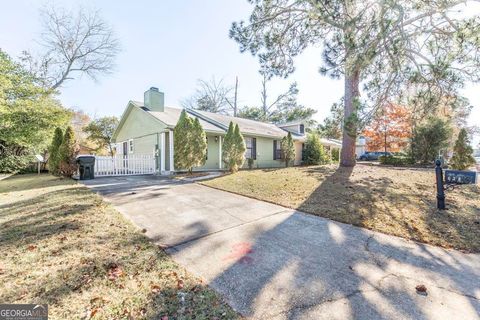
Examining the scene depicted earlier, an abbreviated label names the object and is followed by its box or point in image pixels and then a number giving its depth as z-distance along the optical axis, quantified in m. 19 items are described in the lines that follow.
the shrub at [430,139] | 15.63
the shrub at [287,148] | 16.66
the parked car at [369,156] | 34.03
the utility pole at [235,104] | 31.71
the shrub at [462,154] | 11.25
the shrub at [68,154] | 9.45
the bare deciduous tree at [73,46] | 20.22
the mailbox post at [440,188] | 5.21
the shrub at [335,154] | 23.72
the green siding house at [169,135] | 12.66
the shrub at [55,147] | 9.92
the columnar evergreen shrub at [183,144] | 10.91
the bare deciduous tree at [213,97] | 31.91
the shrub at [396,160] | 17.02
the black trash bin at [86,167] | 9.92
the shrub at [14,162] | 14.17
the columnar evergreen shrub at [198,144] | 11.12
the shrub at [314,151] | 18.05
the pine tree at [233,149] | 11.82
